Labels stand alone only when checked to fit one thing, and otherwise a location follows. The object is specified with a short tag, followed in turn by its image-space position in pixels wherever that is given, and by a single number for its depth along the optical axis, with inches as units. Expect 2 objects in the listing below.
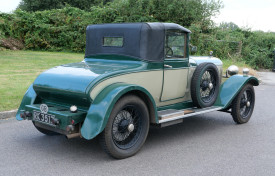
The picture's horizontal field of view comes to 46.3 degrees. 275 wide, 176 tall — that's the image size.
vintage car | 160.7
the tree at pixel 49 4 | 1444.4
